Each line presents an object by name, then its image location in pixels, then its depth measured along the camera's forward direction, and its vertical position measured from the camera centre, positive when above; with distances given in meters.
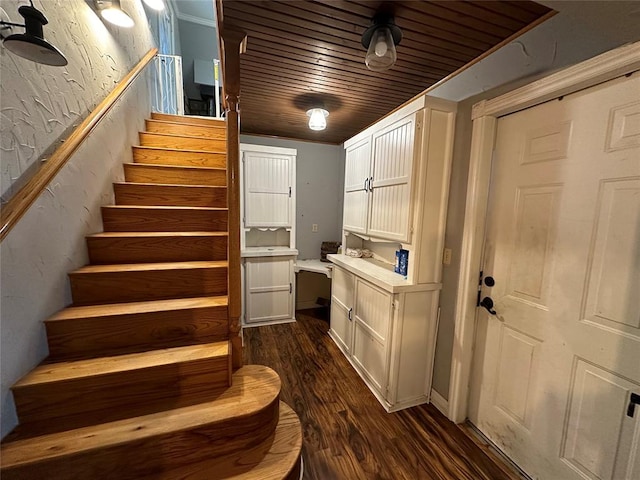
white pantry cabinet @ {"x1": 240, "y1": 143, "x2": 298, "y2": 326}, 2.94 -0.20
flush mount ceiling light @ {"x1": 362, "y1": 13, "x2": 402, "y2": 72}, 1.29 +0.87
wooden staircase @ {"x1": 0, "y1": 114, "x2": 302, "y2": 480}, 1.08 -0.86
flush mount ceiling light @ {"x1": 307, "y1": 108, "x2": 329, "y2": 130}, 2.37 +0.85
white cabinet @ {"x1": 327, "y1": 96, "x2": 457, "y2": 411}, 1.71 -0.21
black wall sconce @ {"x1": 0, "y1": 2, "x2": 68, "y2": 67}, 0.92 +0.57
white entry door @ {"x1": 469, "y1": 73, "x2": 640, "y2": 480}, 1.05 -0.32
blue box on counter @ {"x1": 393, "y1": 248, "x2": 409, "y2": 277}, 1.94 -0.36
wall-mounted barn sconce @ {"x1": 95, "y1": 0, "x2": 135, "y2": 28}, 1.73 +1.29
